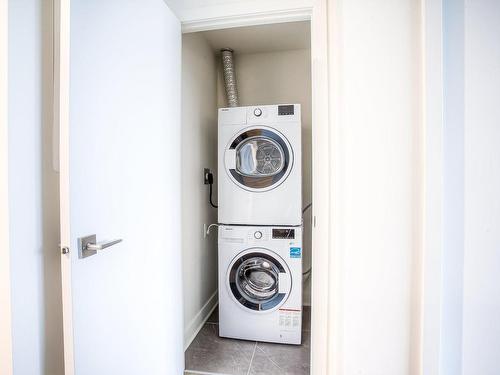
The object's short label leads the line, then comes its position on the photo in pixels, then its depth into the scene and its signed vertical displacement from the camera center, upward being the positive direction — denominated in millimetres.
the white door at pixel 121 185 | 787 -6
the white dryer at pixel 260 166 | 1784 +132
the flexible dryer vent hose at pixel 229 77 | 2277 +1031
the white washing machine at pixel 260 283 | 1755 -785
